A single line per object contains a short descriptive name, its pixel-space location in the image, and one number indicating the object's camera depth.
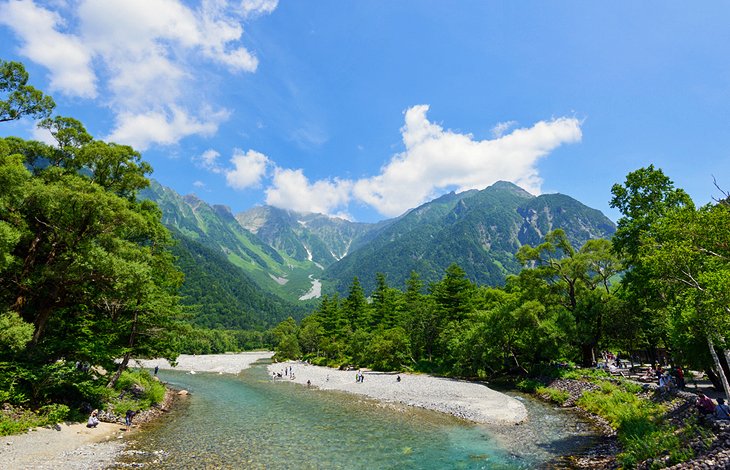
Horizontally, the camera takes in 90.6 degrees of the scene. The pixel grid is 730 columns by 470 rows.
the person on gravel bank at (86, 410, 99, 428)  21.16
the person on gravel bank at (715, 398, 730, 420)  14.67
